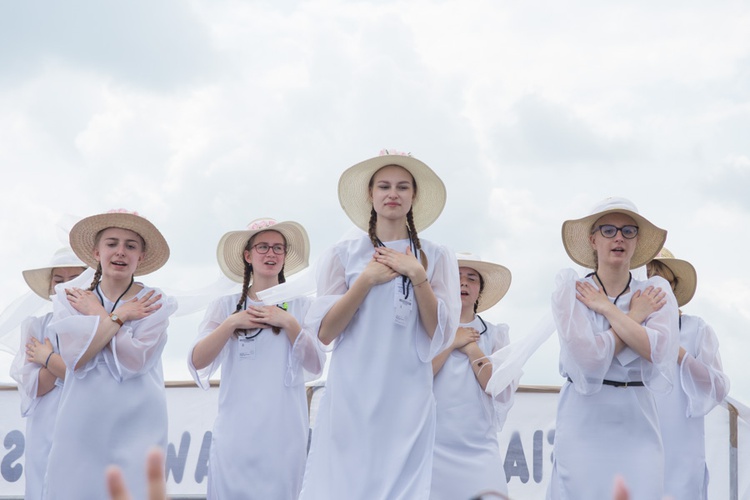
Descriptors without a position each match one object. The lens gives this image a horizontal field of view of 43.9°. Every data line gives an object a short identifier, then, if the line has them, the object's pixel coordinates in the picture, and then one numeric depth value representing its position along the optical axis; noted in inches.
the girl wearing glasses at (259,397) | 237.9
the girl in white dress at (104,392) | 215.8
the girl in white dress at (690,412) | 255.6
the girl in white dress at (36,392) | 257.9
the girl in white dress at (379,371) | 184.9
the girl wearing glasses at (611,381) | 198.1
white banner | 327.9
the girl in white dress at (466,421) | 252.1
